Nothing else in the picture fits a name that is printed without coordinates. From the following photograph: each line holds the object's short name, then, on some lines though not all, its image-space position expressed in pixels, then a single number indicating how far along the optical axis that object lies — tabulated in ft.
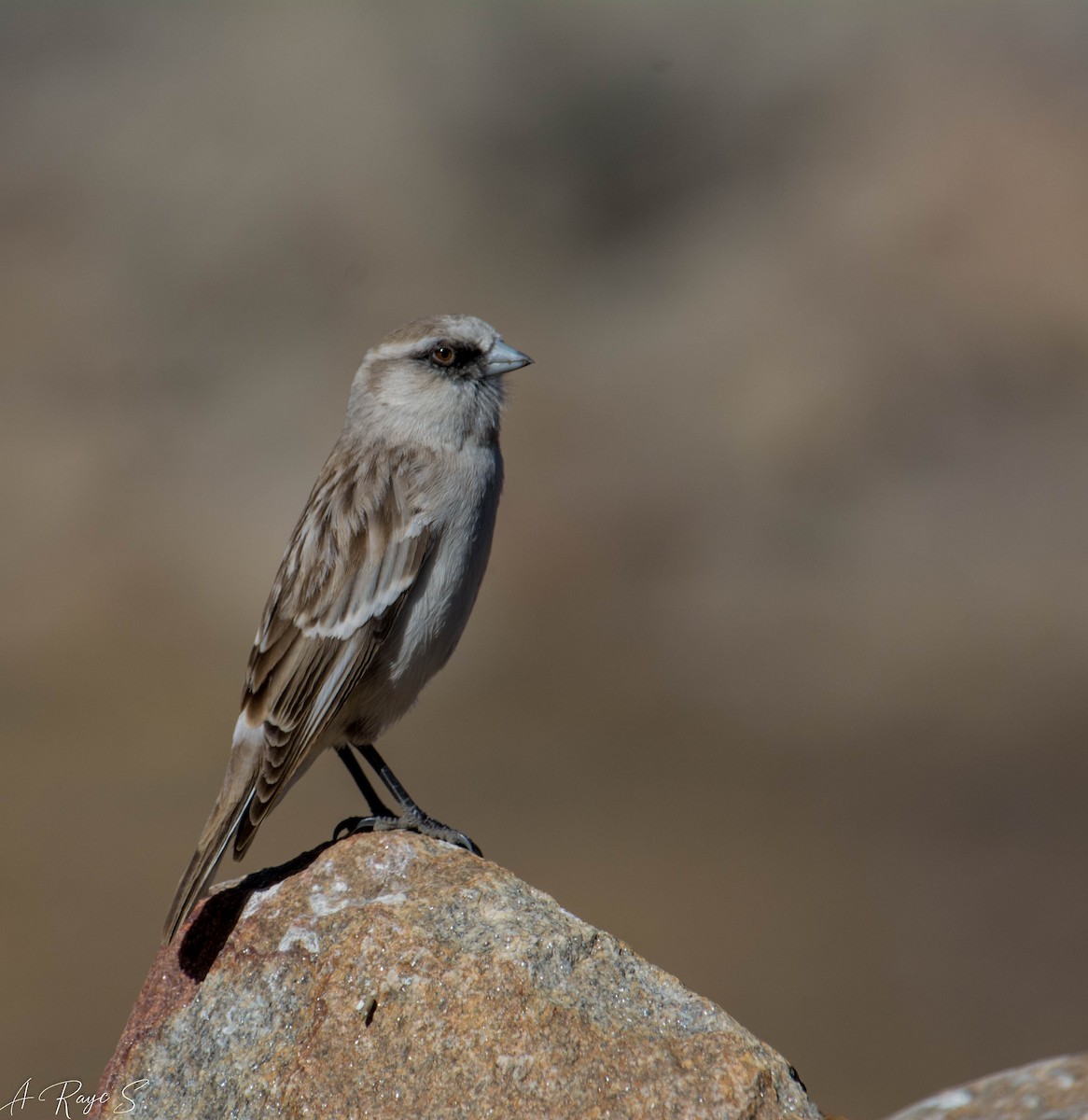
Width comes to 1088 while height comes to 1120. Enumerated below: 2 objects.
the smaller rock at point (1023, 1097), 37.29
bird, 36.91
